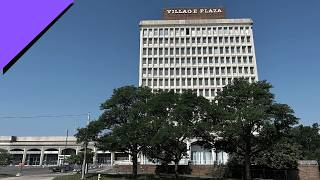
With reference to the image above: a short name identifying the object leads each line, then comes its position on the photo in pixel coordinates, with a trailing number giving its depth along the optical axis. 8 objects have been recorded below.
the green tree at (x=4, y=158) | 52.86
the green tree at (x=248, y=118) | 37.97
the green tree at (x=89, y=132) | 42.84
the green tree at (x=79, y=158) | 52.58
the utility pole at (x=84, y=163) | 40.08
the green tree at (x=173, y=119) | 37.25
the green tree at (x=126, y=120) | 39.53
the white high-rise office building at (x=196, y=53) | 98.81
